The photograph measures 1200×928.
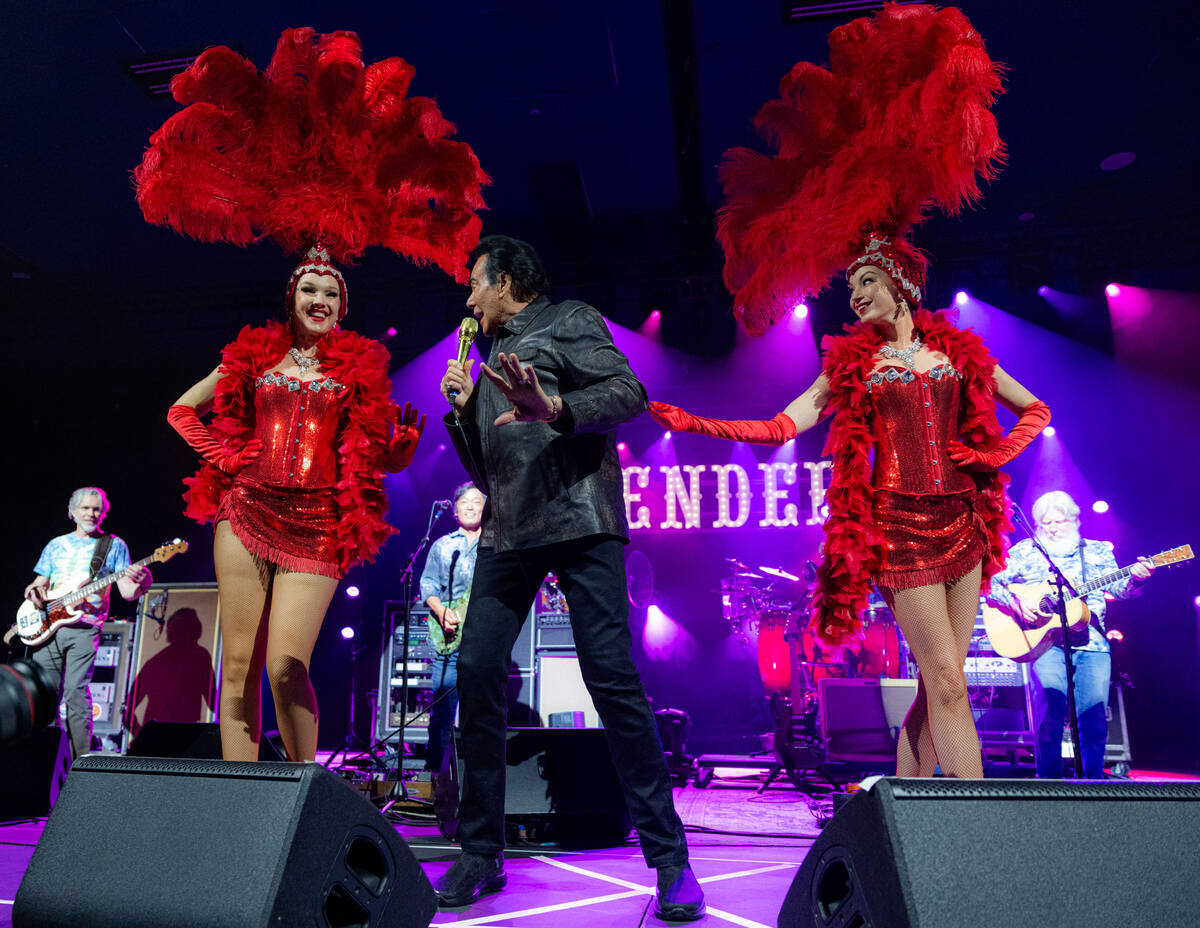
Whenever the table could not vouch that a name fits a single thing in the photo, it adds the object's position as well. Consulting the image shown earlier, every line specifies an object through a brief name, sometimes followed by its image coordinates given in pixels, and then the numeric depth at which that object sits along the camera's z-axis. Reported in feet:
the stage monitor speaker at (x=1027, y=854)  3.66
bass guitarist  18.78
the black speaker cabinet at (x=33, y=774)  11.30
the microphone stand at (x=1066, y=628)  11.80
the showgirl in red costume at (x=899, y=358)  7.87
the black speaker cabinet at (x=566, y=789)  9.98
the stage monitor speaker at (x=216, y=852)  4.11
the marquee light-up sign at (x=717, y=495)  28.81
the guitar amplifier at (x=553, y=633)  20.15
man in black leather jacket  6.73
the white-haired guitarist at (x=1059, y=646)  15.71
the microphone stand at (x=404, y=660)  14.58
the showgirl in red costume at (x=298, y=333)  8.21
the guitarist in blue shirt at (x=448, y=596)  17.01
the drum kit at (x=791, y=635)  21.70
